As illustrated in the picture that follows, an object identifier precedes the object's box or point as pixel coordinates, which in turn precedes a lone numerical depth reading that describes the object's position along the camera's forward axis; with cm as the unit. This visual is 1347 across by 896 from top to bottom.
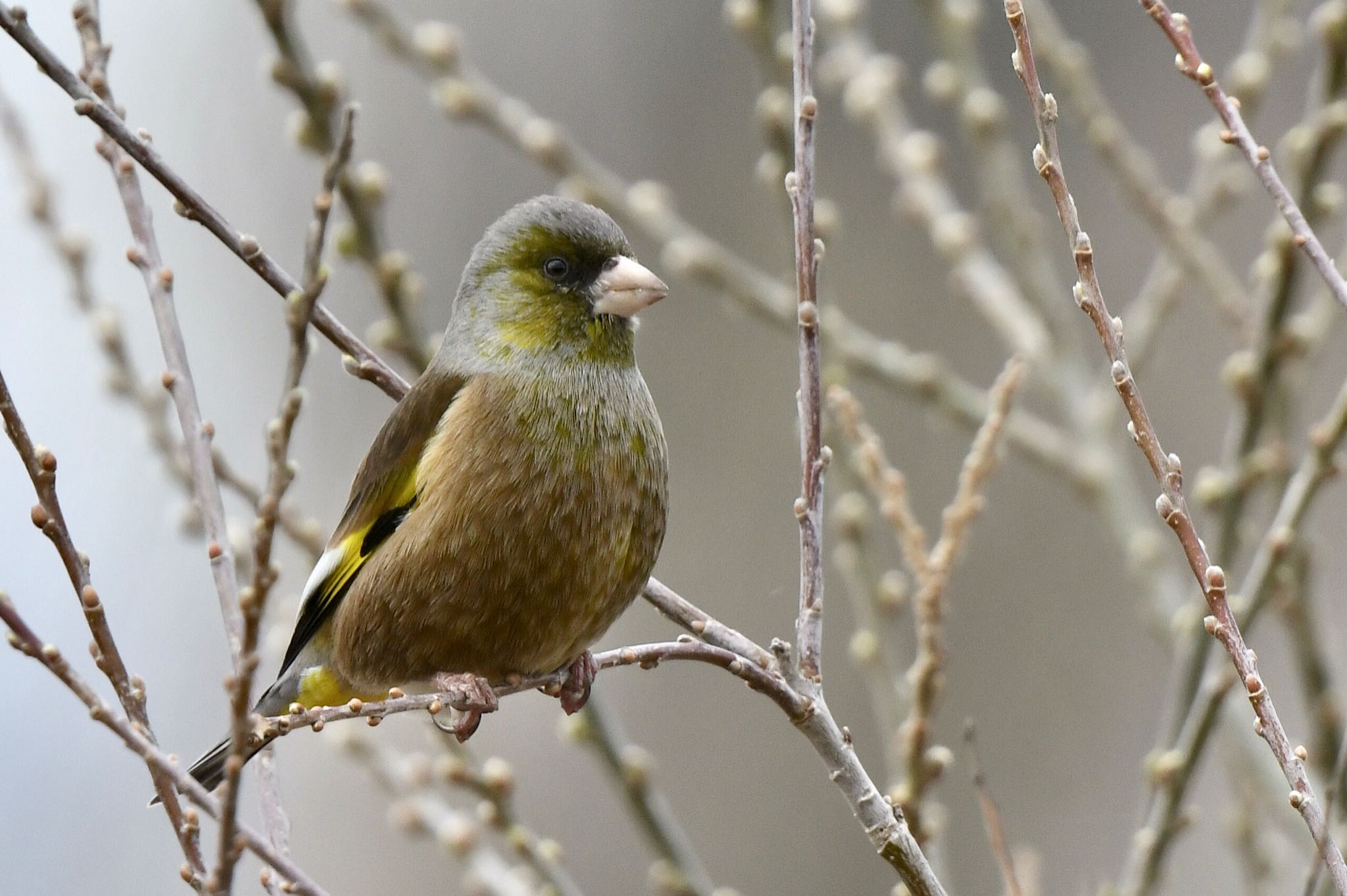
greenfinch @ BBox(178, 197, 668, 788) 635
